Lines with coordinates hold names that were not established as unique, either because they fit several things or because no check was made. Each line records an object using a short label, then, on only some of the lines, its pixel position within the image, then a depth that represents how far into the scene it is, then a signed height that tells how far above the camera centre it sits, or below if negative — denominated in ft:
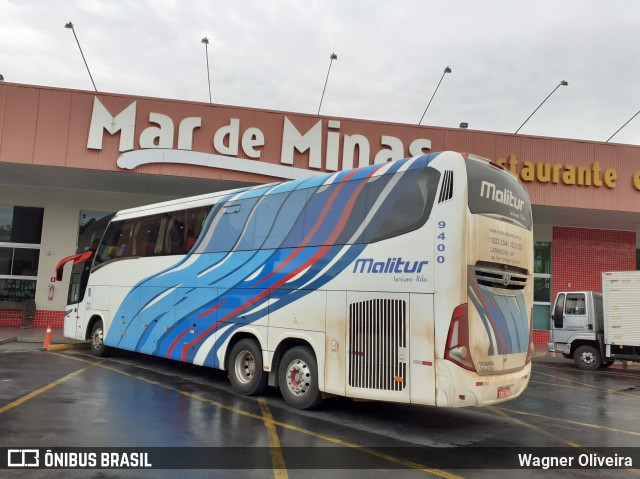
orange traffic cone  47.84 -4.02
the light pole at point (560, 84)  63.87 +28.63
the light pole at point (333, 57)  65.26 +31.85
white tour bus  21.76 +1.17
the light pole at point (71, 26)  57.26 +30.35
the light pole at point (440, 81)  65.00 +29.40
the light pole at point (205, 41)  64.39 +32.88
